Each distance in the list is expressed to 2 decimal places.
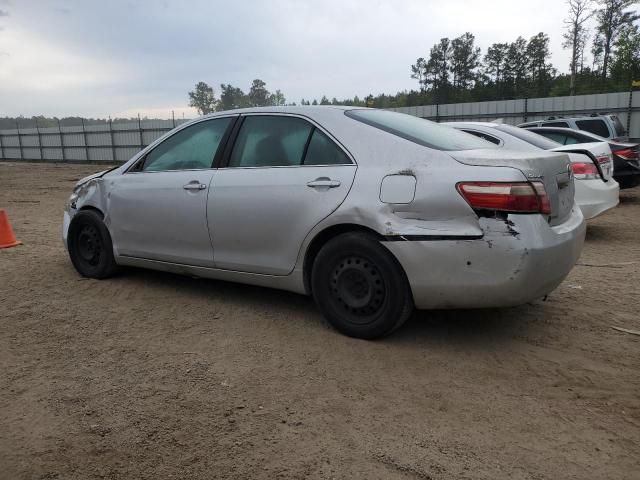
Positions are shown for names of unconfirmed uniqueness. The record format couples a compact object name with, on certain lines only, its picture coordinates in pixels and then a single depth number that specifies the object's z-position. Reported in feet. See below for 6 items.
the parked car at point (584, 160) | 21.20
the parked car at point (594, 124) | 37.93
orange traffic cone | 22.08
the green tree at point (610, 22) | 130.93
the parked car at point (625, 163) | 31.63
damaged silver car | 9.87
